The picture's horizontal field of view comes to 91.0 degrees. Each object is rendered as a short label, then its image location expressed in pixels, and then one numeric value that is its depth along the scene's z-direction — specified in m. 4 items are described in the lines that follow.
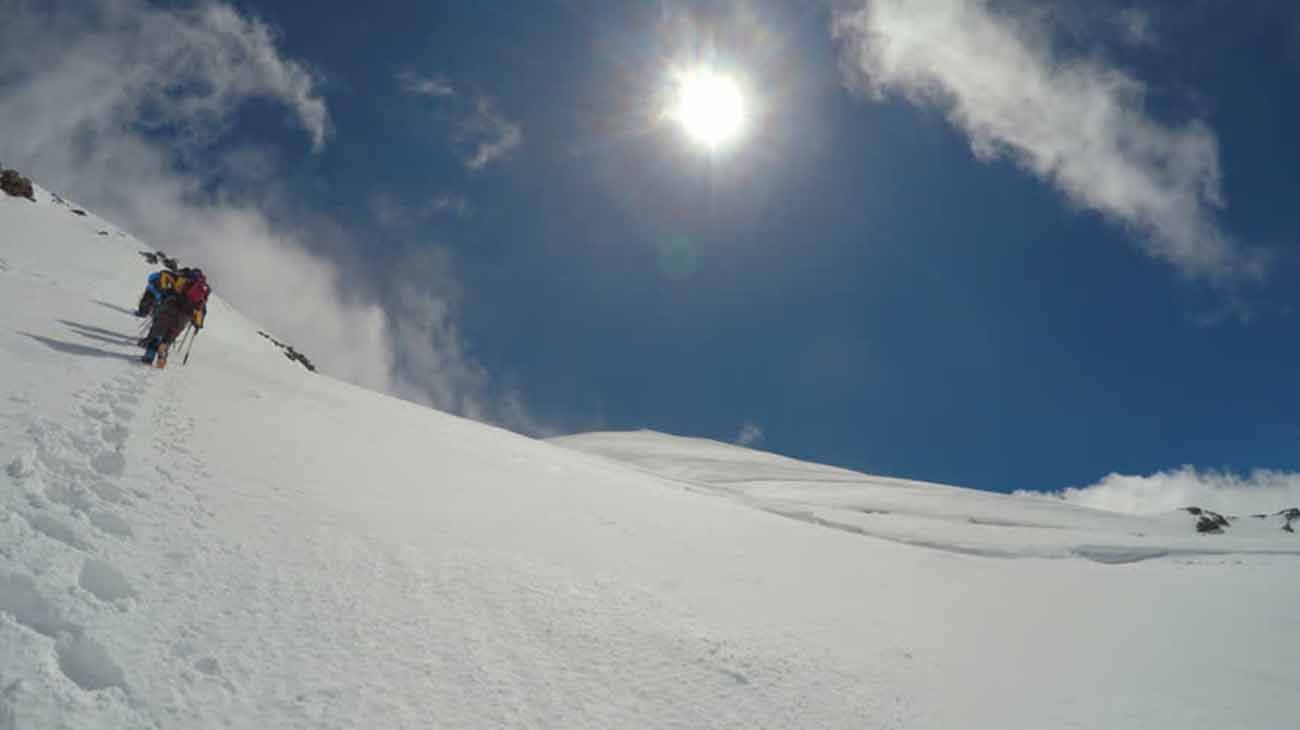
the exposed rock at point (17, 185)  41.78
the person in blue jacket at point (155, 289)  13.60
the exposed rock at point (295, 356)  40.80
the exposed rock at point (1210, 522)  39.47
